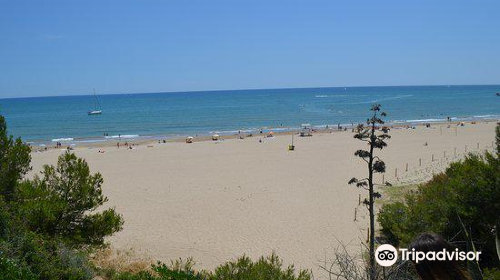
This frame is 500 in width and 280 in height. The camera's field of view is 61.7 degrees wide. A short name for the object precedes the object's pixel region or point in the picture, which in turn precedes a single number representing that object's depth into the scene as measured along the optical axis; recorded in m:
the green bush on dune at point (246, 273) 7.30
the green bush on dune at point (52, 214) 7.67
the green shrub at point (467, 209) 9.48
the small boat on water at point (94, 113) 93.77
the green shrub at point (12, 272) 5.57
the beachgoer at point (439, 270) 2.53
